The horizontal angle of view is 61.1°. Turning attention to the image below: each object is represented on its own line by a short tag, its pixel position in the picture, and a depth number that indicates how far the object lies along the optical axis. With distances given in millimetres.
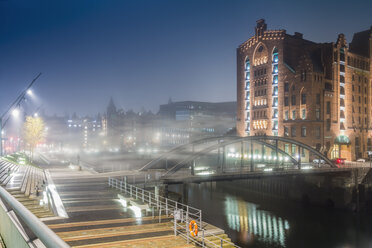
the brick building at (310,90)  73062
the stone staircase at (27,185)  19156
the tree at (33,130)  68000
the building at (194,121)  173500
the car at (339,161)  68062
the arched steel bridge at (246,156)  49312
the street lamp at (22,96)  48559
